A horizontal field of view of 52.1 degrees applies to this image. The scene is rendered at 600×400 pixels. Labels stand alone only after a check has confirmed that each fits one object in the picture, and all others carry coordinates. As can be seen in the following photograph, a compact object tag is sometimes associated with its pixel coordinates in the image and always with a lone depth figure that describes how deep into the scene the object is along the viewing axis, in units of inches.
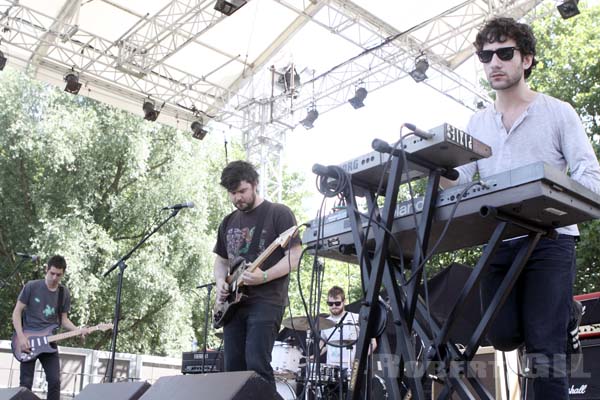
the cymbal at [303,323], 287.0
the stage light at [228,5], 352.2
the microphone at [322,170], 94.0
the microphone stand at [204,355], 311.5
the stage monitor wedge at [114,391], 113.2
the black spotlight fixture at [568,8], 344.8
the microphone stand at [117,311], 225.6
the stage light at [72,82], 426.3
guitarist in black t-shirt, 145.7
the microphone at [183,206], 234.1
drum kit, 259.4
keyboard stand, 84.1
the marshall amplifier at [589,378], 158.7
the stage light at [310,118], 479.5
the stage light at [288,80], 483.8
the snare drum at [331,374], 258.5
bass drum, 268.7
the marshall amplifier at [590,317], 162.6
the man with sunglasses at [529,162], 87.4
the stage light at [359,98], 452.4
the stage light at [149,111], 454.6
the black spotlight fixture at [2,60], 387.9
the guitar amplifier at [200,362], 340.0
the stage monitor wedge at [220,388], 84.8
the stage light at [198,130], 480.4
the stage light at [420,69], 424.8
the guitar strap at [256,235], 159.8
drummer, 275.9
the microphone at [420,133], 84.0
